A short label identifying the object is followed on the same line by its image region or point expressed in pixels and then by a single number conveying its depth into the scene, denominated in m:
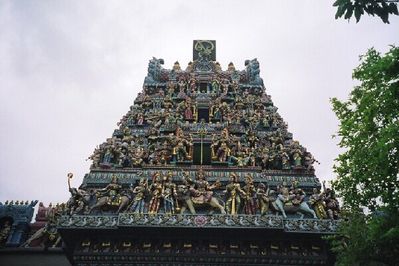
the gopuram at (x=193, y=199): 12.91
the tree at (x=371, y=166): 8.20
